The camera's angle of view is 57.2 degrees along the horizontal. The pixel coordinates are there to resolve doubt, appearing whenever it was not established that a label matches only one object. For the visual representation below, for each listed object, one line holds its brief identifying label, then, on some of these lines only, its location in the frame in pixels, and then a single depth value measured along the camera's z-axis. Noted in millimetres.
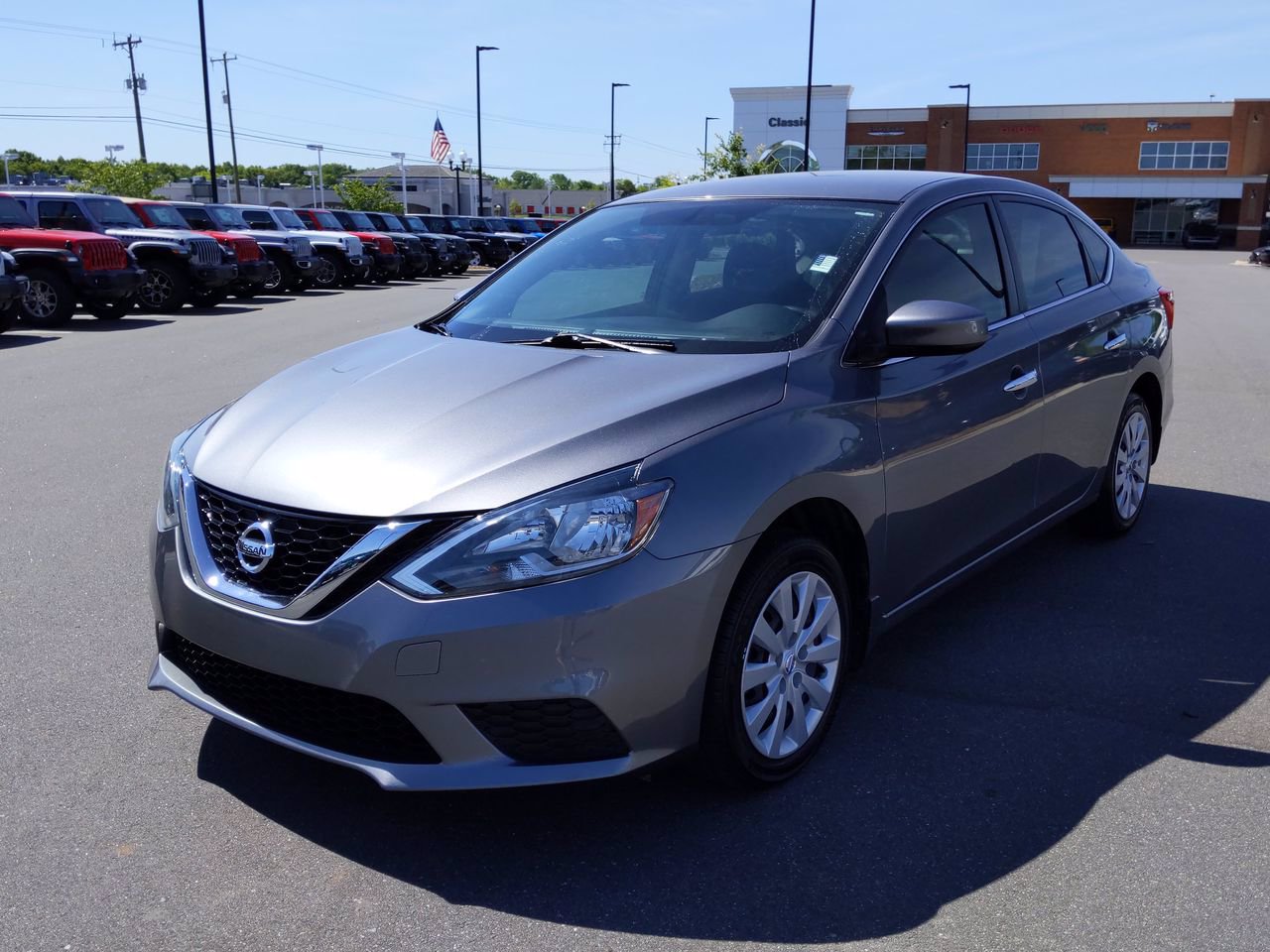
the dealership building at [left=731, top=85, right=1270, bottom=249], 78750
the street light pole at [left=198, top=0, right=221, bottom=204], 36000
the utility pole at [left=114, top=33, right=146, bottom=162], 66250
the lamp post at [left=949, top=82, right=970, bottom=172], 78656
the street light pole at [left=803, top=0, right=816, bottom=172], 45562
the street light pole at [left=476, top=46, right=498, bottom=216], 52838
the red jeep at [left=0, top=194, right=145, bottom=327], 16297
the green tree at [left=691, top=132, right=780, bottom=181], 44188
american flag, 47844
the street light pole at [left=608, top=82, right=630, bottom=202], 72938
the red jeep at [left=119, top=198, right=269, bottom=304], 20375
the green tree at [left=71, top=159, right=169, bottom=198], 64625
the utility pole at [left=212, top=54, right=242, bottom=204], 68262
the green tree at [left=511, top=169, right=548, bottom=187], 189350
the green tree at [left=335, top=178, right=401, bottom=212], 78038
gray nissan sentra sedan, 2750
